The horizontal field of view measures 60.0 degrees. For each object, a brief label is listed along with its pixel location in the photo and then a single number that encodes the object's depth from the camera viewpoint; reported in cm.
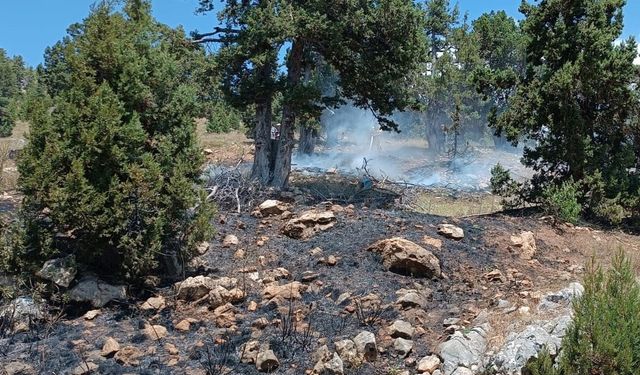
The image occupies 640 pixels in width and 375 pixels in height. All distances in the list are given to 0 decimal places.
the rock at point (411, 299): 515
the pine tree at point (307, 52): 1020
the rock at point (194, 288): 518
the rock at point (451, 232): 697
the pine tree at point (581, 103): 908
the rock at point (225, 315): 479
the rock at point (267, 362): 414
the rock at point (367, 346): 432
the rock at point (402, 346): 442
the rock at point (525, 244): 681
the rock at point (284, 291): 531
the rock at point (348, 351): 423
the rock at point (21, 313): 459
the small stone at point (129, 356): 414
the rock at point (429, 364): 418
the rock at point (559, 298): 482
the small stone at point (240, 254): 620
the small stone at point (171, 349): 432
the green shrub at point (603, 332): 355
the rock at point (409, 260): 588
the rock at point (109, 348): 420
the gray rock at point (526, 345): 401
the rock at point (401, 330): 461
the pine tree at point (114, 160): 468
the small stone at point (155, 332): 455
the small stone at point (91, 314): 480
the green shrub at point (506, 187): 1023
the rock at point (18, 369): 392
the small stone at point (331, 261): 602
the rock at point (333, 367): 406
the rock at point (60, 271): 478
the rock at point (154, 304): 498
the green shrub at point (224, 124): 2638
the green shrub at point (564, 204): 838
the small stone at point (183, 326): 470
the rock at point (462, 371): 409
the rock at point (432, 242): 658
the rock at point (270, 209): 752
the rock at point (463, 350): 419
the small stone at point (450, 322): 483
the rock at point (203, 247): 602
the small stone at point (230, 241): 652
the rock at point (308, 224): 686
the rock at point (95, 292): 489
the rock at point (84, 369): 390
